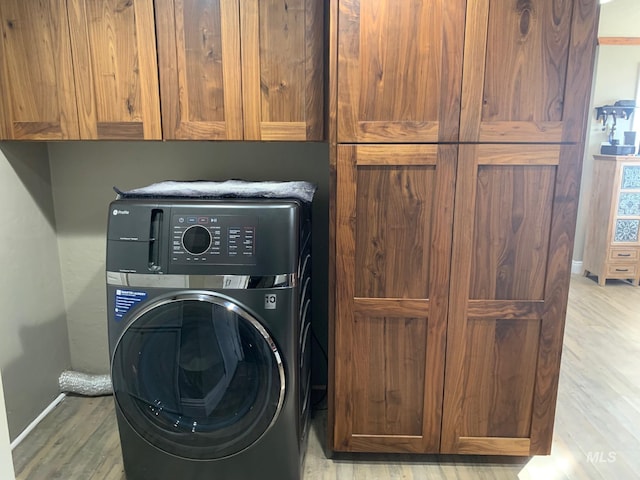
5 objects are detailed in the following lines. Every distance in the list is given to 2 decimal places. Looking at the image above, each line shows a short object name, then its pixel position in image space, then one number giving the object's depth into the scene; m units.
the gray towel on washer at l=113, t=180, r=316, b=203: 1.67
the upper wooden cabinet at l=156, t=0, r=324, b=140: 1.75
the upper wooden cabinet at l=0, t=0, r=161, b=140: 1.79
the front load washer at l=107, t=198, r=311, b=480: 1.53
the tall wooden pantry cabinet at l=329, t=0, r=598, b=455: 1.53
